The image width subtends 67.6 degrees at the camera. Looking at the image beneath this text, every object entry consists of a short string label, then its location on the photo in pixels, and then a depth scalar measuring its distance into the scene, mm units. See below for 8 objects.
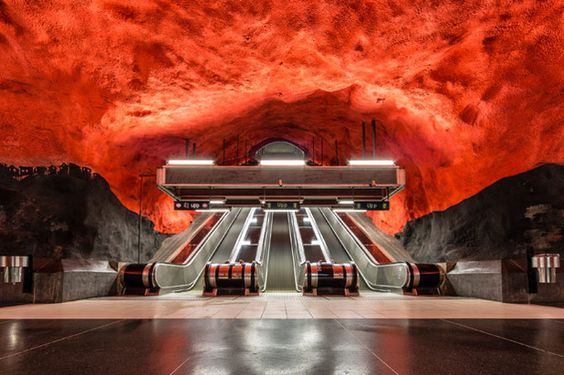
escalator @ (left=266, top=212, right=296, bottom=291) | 12688
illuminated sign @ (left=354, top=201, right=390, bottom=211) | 13023
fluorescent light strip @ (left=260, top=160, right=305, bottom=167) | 11789
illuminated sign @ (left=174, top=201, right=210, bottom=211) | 13344
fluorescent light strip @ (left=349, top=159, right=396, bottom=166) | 11202
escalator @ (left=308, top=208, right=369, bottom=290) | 14387
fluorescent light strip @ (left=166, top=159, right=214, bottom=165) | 11670
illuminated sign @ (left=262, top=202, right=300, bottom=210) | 13258
